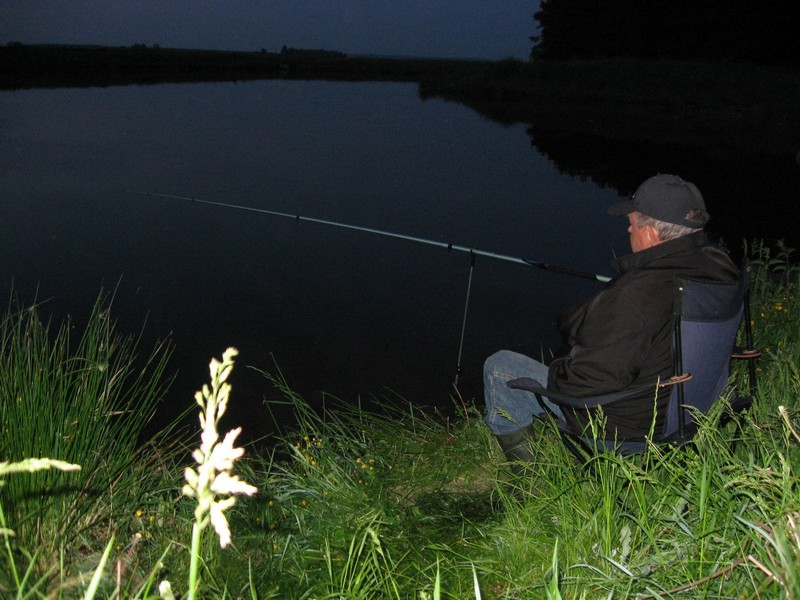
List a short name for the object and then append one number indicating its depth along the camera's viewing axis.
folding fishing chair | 2.21
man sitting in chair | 2.24
